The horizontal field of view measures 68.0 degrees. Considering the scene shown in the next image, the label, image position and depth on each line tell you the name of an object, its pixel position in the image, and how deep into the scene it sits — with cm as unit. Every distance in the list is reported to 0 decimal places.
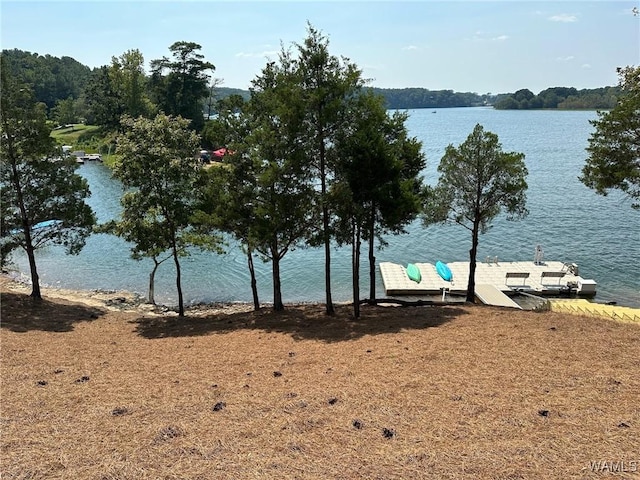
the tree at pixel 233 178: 1680
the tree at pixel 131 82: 8000
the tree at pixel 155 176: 1802
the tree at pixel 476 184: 1894
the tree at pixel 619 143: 1552
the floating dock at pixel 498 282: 2623
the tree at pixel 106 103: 8549
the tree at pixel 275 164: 1518
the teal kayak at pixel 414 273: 2762
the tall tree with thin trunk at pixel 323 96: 1499
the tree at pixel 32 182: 1809
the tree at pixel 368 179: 1544
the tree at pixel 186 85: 8225
